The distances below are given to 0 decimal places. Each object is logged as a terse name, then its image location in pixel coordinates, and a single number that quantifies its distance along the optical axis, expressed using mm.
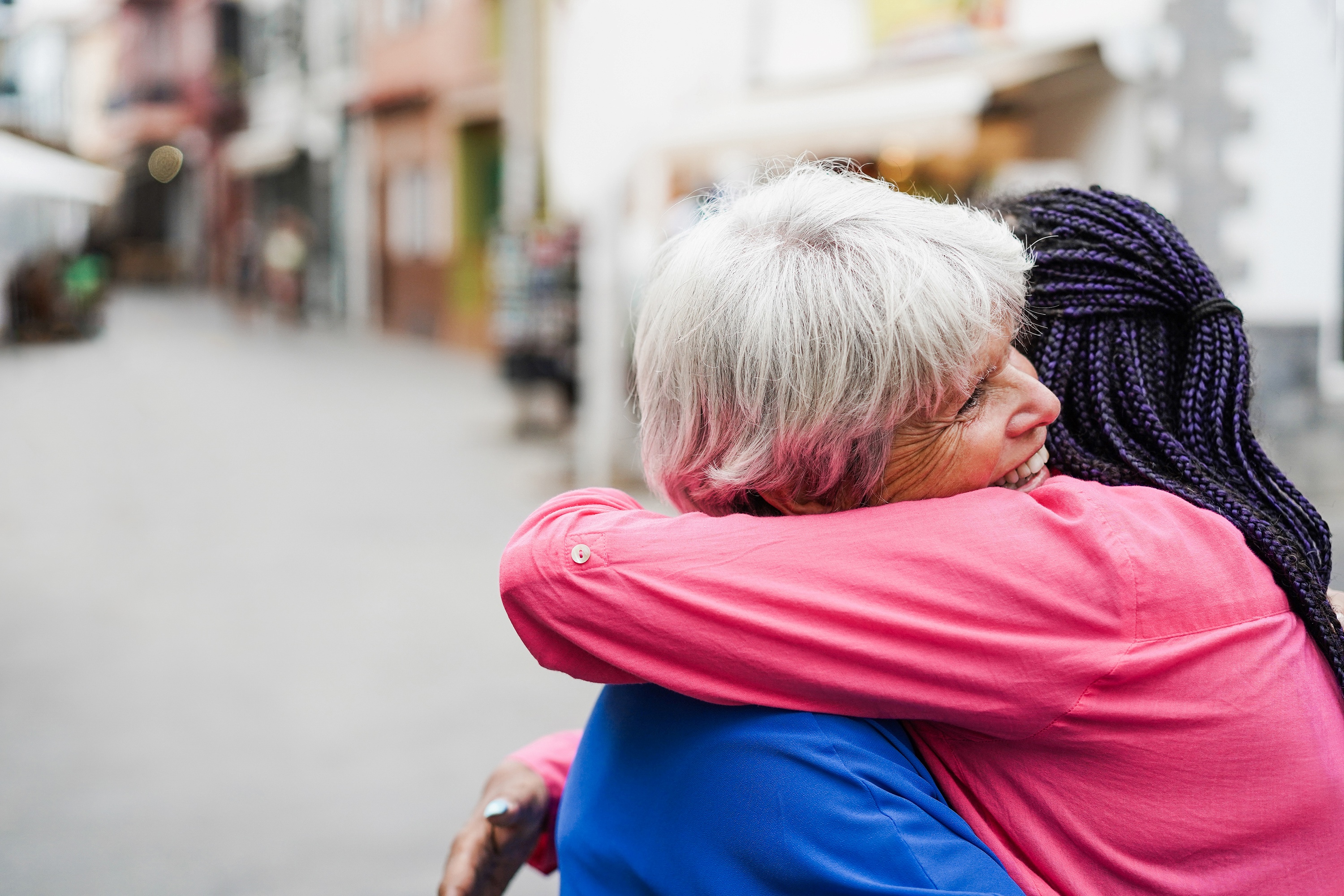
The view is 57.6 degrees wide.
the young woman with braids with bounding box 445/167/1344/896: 1055
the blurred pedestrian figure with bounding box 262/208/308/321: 21719
